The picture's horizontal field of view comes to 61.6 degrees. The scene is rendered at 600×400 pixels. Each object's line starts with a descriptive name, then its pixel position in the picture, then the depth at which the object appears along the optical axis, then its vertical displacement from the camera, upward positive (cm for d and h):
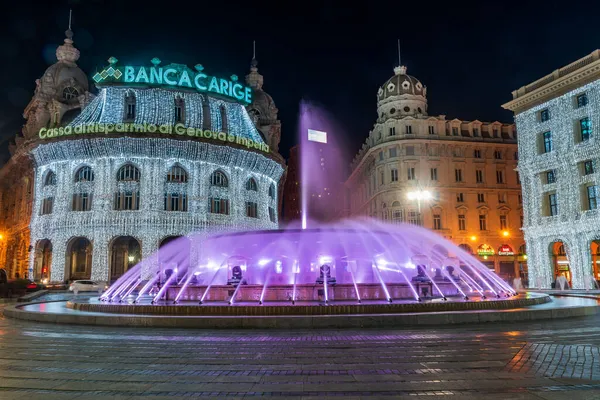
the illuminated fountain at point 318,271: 1895 -9
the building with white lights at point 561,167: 3981 +831
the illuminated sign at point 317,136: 11362 +3003
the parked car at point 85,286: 4241 -120
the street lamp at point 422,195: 6357 +926
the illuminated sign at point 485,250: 6519 +220
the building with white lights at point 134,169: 5081 +1099
